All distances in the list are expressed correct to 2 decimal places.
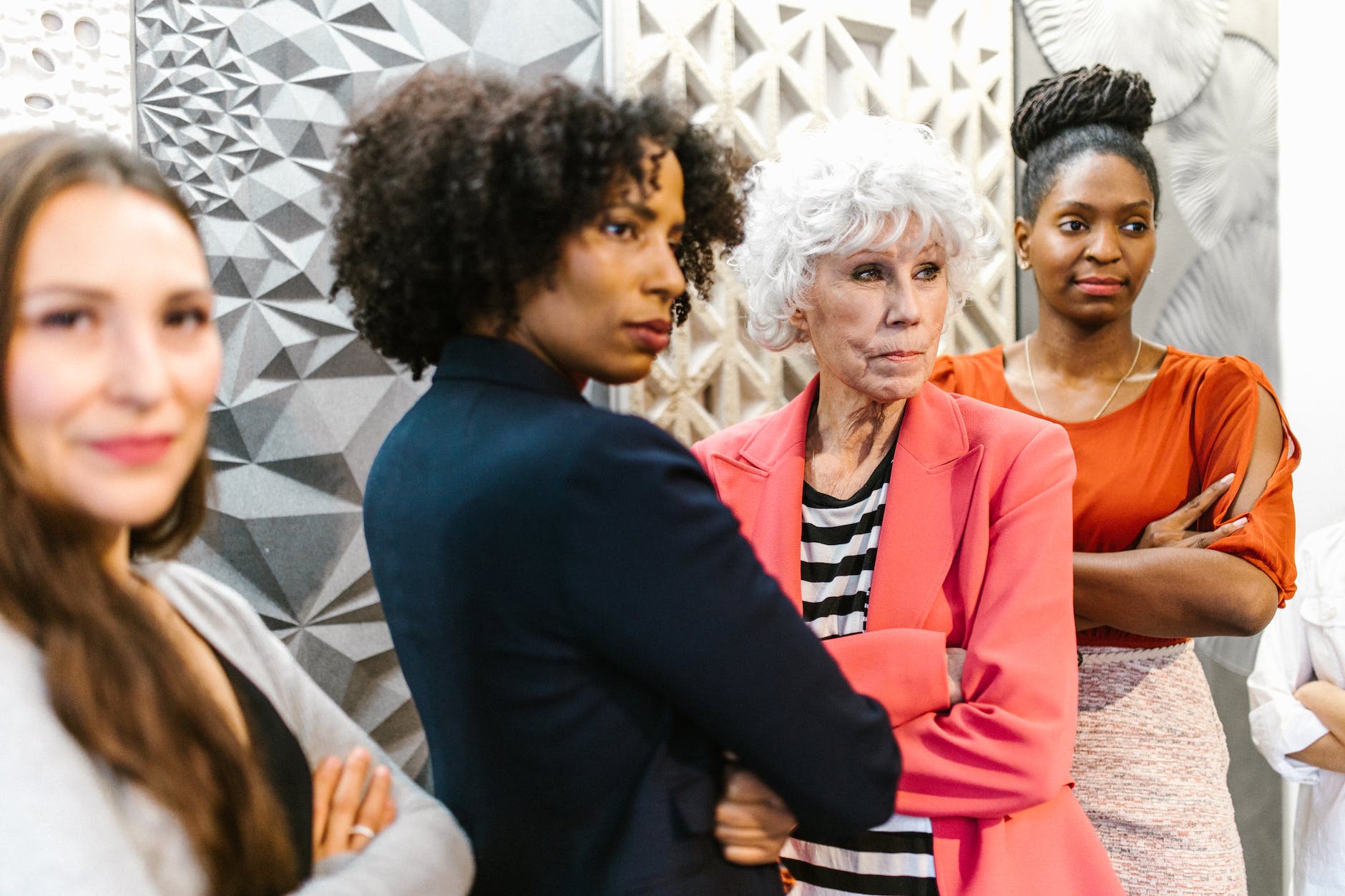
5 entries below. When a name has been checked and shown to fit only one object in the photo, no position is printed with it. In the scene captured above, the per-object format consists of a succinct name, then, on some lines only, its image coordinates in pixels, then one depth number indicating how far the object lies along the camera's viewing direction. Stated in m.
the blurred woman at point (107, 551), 0.69
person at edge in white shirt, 2.30
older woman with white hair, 1.39
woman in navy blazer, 0.90
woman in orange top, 1.80
